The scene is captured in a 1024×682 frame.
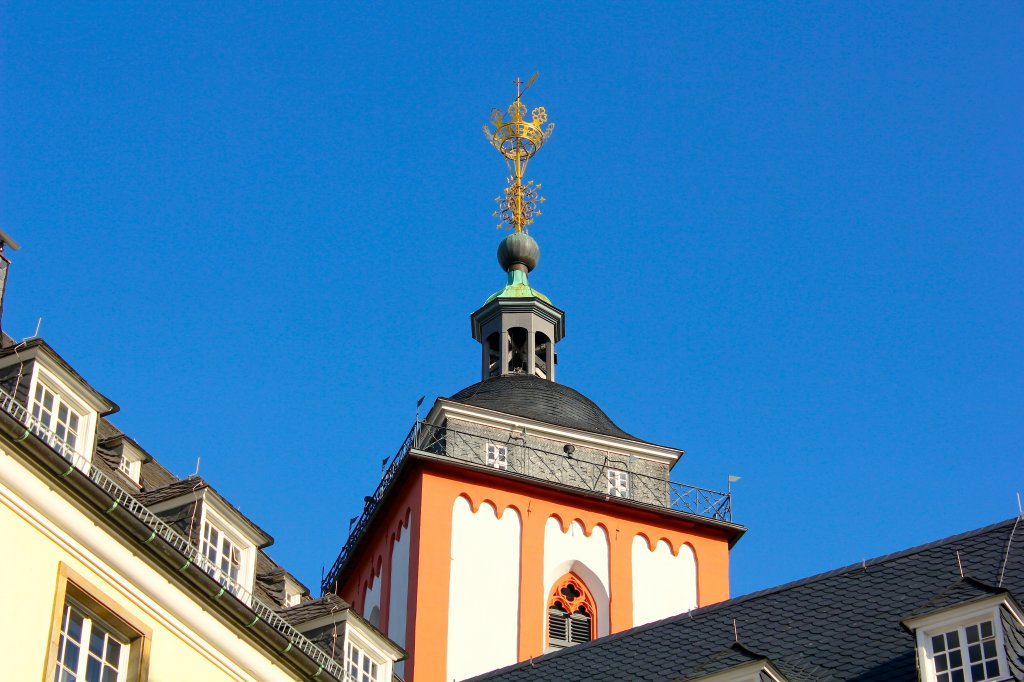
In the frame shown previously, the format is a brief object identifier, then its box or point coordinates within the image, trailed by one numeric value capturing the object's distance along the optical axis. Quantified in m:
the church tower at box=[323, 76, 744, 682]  39.41
